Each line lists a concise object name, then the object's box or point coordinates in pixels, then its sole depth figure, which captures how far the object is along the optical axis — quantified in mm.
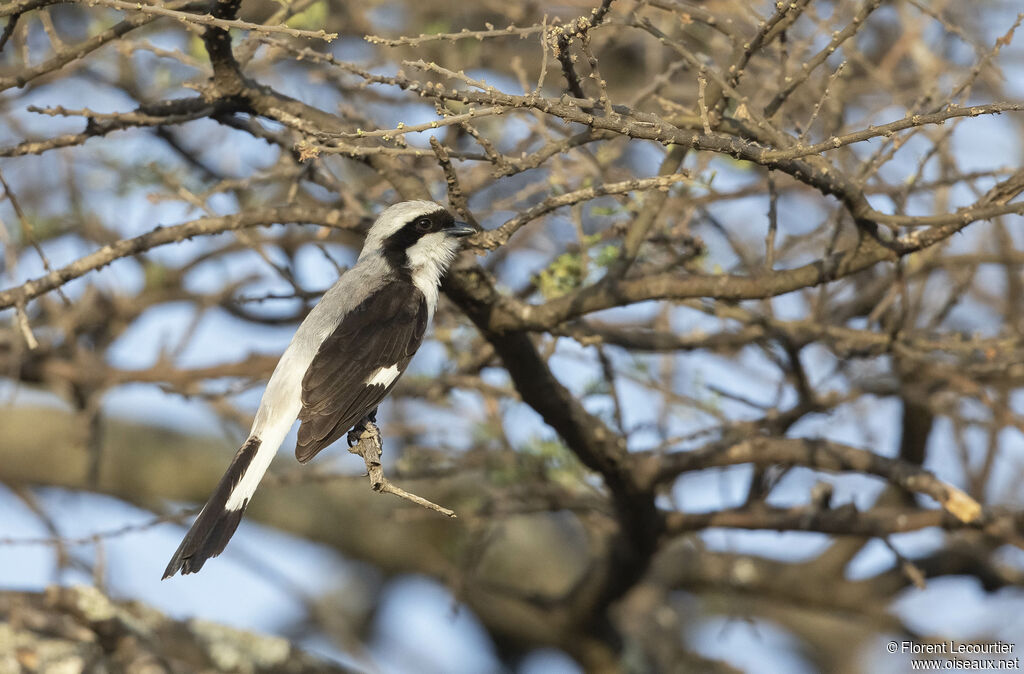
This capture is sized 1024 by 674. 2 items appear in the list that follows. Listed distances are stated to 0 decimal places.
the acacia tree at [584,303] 5937
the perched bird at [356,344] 6699
